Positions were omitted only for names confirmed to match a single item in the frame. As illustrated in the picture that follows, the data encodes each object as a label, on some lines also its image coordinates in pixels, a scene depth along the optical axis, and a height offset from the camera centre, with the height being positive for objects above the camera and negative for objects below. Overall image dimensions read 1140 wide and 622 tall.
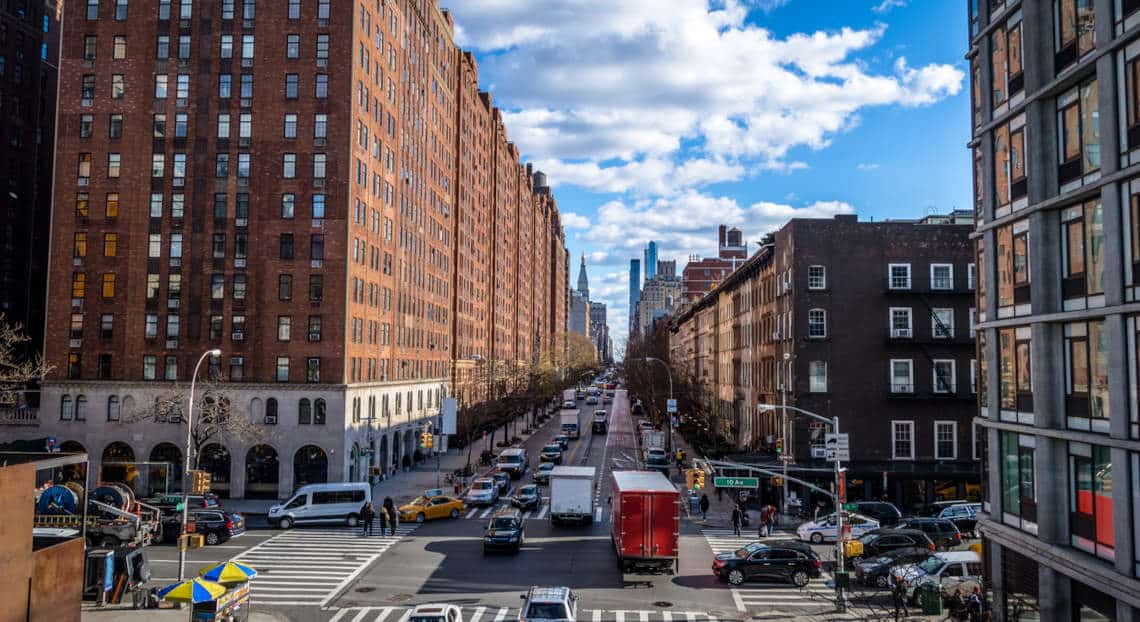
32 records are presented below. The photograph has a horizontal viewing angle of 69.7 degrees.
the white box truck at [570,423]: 98.75 -7.66
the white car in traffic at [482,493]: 54.44 -8.97
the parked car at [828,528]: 42.88 -8.73
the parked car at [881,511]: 47.66 -8.79
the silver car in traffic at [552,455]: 72.94 -8.52
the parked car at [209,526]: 40.94 -8.51
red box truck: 32.81 -6.74
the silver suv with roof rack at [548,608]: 24.27 -7.40
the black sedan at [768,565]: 33.72 -8.43
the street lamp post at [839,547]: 30.11 -7.04
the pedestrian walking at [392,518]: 44.41 -8.63
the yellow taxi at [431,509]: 48.56 -8.99
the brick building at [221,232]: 58.97 +9.34
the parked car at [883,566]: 33.72 -8.44
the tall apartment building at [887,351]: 54.09 +0.75
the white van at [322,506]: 46.50 -8.47
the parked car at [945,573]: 31.02 -8.20
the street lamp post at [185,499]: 31.11 -5.77
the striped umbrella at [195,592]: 24.91 -7.20
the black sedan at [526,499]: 52.94 -9.04
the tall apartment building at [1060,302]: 20.17 +1.73
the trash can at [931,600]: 29.47 -8.56
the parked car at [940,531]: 41.25 -8.64
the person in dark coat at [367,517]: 44.06 -8.55
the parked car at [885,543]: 37.66 -8.39
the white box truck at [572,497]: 45.66 -7.67
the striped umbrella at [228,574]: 26.58 -7.07
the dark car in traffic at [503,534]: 38.38 -8.21
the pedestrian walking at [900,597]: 28.72 -8.63
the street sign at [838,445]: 32.56 -3.32
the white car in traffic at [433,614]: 23.42 -7.34
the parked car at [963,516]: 45.66 -8.66
